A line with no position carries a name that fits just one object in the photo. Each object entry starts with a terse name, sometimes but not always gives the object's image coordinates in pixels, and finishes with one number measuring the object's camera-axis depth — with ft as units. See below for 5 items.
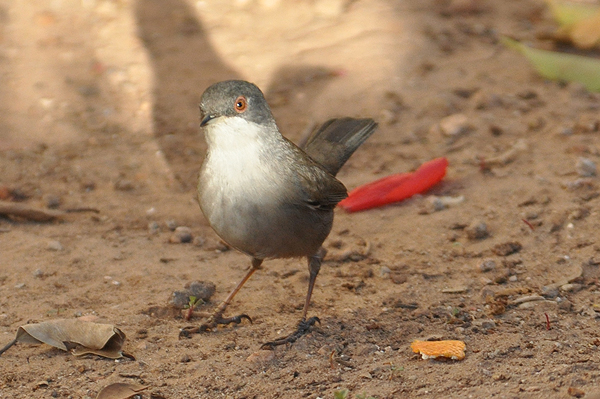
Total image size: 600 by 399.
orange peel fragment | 28.60
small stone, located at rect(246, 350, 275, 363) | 29.71
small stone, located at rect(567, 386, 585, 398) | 24.22
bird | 30.63
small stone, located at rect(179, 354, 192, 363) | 29.86
